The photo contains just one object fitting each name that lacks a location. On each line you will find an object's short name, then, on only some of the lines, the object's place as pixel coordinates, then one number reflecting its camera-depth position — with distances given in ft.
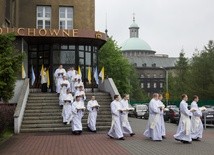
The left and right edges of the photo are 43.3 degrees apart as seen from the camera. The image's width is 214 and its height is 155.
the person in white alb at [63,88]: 52.37
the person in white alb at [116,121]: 39.19
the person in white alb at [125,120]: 42.70
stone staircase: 46.69
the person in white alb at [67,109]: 47.62
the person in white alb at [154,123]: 38.94
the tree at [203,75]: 114.75
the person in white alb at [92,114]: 46.24
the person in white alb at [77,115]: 43.92
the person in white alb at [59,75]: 57.30
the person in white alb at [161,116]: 40.08
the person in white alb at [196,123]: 39.19
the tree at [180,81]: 124.74
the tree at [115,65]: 117.13
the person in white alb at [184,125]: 36.93
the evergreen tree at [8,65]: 31.65
